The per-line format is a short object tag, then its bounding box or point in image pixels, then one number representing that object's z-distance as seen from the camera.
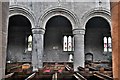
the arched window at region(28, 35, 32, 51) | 9.93
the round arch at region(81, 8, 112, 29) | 7.70
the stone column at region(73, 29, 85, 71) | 7.46
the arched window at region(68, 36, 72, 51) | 10.00
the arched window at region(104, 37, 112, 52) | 10.07
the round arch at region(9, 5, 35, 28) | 7.62
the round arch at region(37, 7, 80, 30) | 7.64
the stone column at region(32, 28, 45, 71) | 7.42
